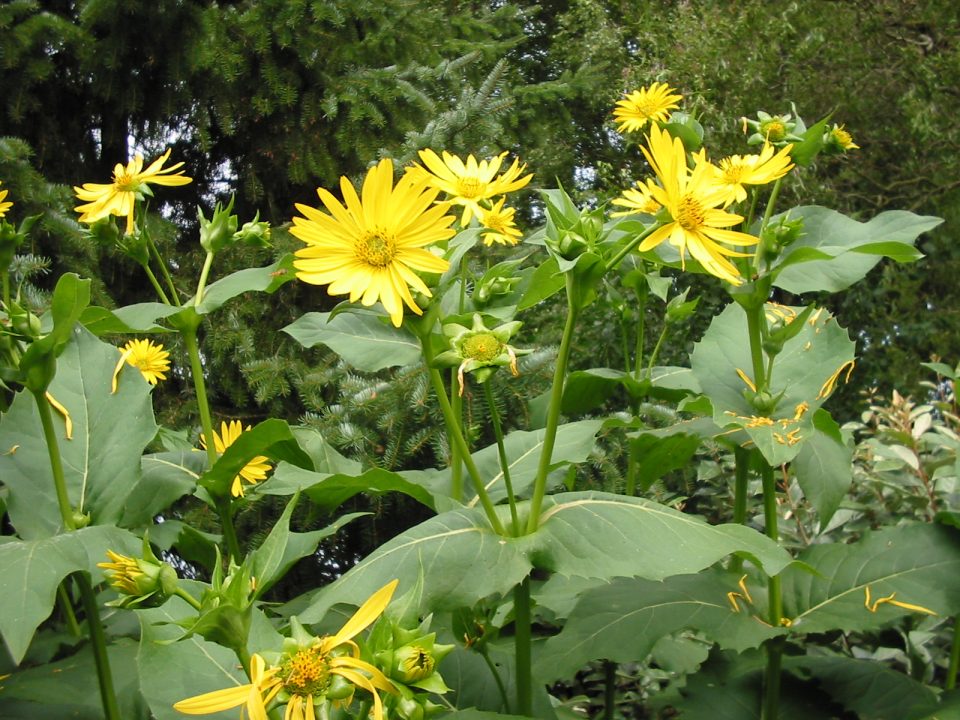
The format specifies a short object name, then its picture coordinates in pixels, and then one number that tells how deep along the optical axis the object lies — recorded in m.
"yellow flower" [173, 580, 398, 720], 0.65
